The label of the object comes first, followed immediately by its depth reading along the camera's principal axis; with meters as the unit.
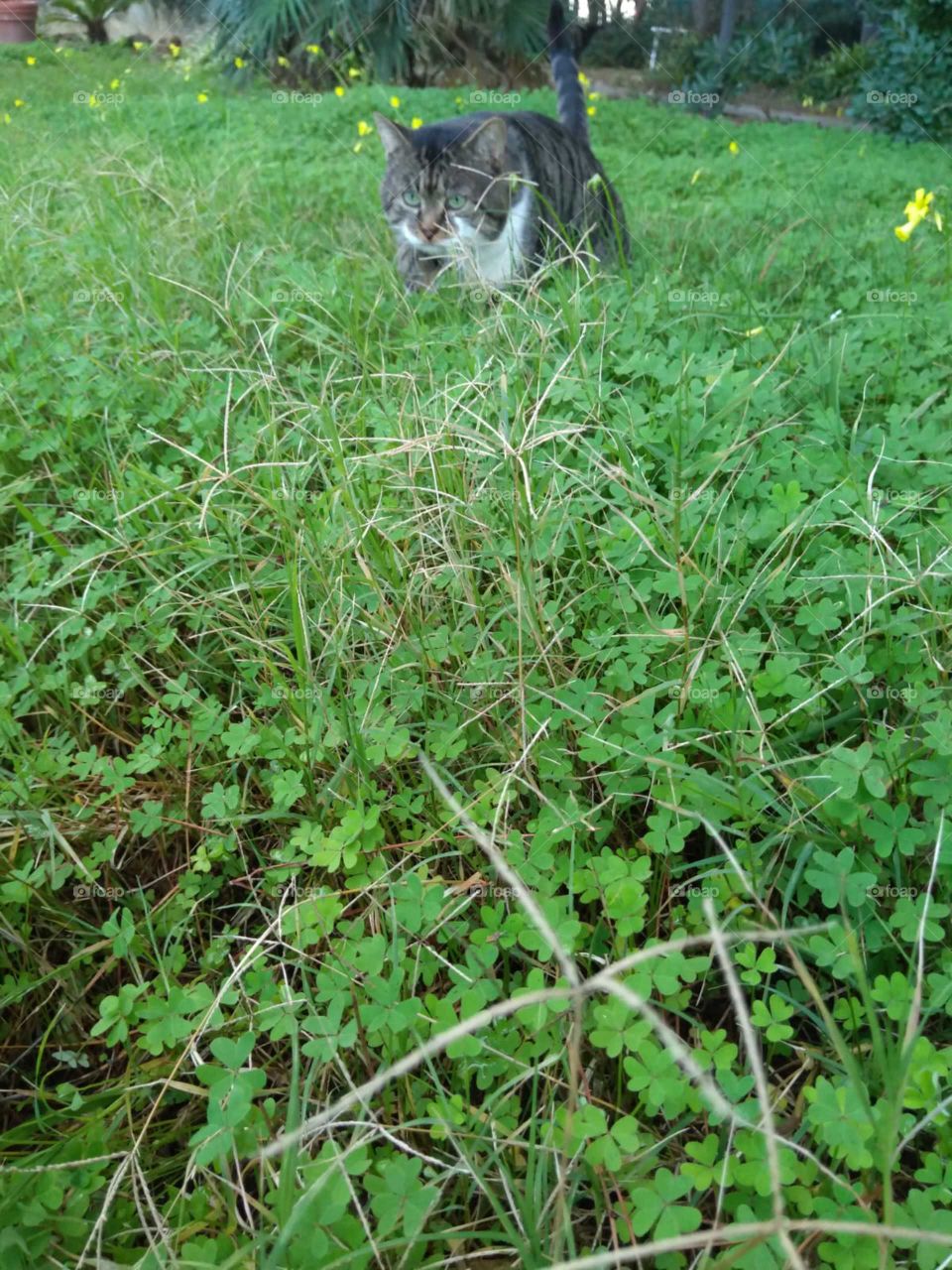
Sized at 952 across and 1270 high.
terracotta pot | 7.74
